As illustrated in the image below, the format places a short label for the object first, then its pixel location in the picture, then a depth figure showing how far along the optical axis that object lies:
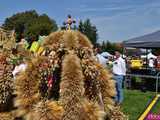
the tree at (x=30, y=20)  71.21
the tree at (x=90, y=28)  89.88
